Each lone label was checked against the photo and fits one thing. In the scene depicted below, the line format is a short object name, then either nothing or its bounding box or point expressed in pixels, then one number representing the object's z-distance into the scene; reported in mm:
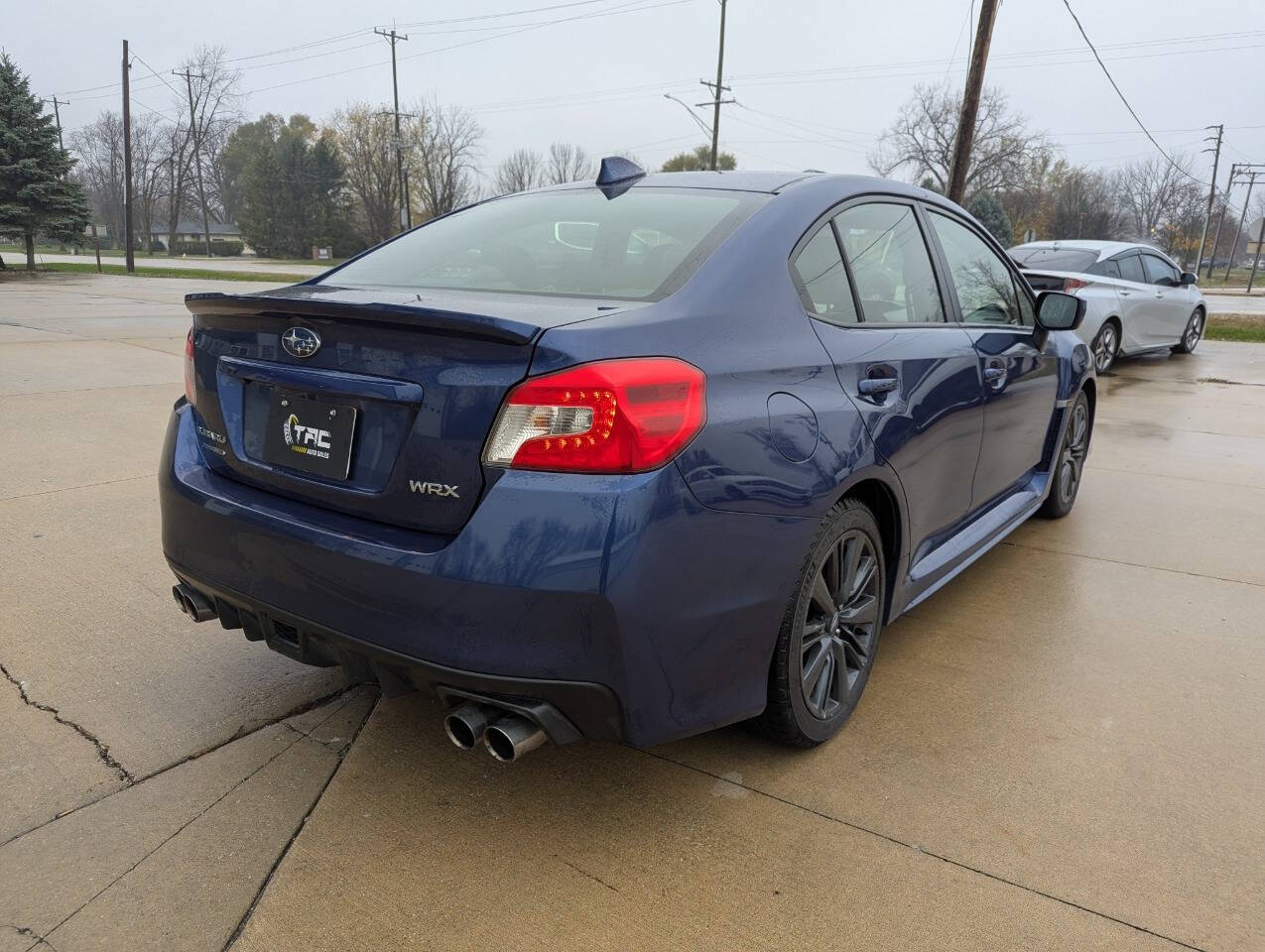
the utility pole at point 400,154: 43797
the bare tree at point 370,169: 64000
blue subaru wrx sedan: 1928
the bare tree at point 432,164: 65750
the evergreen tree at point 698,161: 65462
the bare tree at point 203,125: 70000
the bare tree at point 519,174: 78375
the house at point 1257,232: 25516
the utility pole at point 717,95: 39709
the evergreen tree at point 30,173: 31734
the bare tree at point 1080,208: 61438
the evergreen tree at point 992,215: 35344
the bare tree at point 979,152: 56688
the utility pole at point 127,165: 35656
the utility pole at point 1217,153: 68500
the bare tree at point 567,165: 81988
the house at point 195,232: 92438
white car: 10625
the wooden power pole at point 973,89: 15492
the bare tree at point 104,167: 85138
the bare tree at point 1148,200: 76312
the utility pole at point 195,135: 69875
